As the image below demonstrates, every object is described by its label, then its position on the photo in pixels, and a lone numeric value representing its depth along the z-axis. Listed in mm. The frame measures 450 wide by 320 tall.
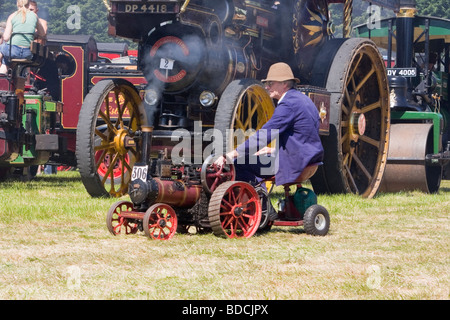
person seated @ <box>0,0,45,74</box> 19969
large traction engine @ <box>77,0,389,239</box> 11875
